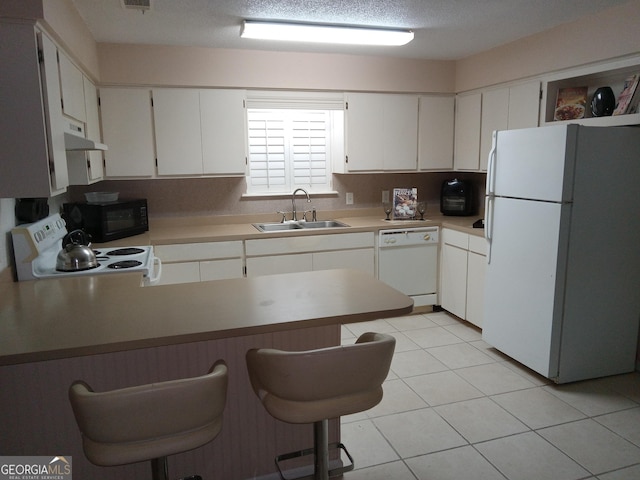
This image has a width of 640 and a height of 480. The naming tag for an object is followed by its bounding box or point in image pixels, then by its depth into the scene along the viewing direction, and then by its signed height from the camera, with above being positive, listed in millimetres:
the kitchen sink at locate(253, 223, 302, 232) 4137 -485
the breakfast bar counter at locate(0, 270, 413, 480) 1556 -545
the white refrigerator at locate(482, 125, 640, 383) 2766 -477
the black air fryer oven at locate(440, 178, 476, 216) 4520 -251
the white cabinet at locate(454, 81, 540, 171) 3574 +475
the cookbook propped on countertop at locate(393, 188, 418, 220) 4445 -286
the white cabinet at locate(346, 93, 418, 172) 4195 +383
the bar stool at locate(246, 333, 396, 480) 1400 -653
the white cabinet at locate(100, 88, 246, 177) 3613 +354
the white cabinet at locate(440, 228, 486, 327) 3789 -901
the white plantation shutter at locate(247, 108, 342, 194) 4230 +233
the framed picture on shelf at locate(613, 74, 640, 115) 2871 +473
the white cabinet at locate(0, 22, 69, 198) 1848 +249
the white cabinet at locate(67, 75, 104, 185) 2828 +122
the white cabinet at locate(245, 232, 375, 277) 3801 -687
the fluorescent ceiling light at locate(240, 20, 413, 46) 3082 +990
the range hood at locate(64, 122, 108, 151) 2252 +170
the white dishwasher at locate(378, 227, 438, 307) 4160 -817
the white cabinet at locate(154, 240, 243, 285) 3553 -690
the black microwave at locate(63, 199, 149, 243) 3322 -321
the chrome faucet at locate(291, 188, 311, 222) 4371 -269
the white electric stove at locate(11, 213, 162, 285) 2377 -491
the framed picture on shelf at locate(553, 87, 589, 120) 3340 +507
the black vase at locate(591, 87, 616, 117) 3084 +471
